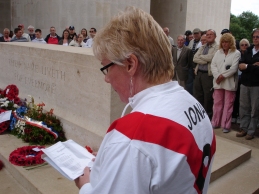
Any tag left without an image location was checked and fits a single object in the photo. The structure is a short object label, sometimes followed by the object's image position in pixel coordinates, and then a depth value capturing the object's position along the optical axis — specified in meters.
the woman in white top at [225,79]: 5.59
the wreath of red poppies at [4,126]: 4.49
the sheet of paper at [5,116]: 4.53
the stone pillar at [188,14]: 15.59
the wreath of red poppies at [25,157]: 3.48
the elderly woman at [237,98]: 6.22
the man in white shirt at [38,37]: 9.67
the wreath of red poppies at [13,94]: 5.16
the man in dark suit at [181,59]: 7.40
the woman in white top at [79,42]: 9.36
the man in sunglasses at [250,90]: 5.30
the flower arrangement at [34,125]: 4.09
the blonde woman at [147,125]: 1.05
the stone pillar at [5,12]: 14.07
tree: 38.52
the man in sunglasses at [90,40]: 9.48
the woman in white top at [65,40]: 9.64
